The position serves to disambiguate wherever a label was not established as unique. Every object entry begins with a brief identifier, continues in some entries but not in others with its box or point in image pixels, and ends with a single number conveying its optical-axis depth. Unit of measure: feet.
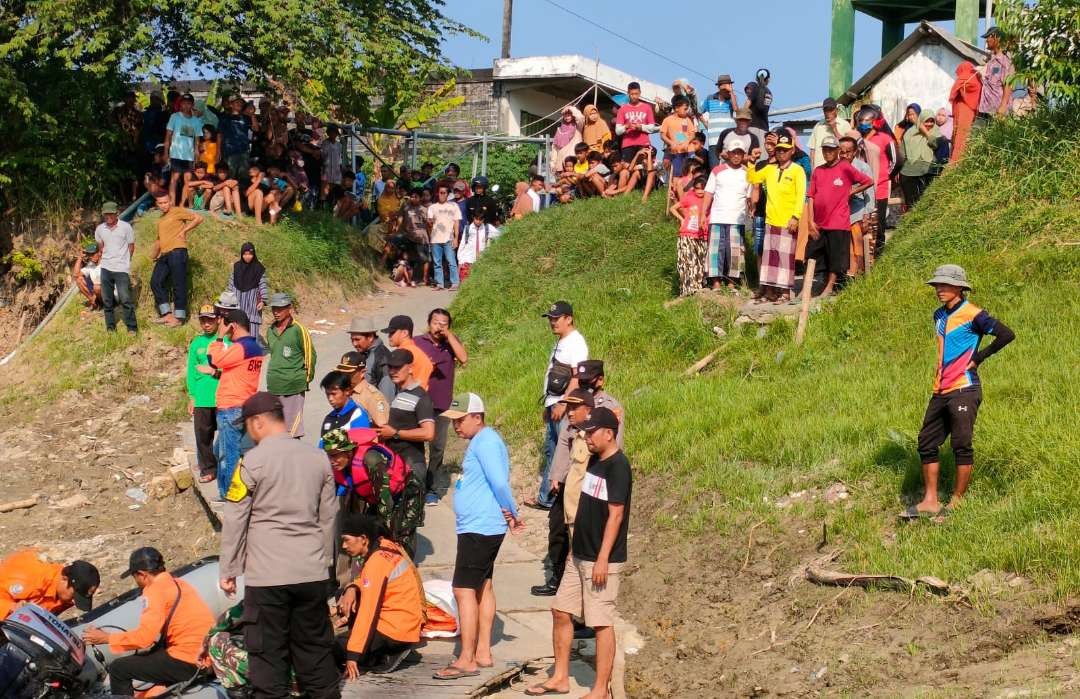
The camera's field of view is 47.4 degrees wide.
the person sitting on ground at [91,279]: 56.75
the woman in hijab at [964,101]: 49.42
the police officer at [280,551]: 22.63
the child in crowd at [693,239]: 48.24
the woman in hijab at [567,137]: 69.05
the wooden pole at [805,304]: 40.93
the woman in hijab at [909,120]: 52.55
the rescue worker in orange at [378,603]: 25.58
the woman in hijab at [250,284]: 52.70
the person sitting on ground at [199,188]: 61.11
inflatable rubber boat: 24.02
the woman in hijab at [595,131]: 67.51
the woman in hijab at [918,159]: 51.57
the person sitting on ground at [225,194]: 62.23
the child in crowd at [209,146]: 60.80
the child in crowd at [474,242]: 68.59
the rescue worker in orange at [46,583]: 29.35
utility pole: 116.16
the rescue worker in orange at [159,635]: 26.53
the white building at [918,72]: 62.44
